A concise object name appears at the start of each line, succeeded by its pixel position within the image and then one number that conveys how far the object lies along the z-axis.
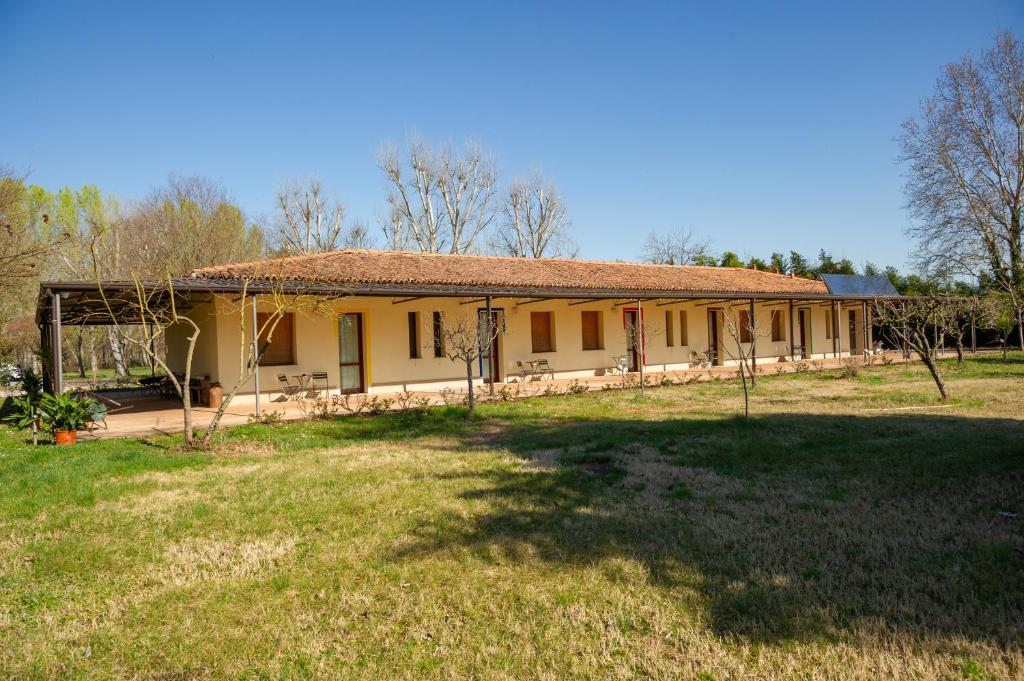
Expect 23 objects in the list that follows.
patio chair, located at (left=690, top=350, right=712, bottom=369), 21.47
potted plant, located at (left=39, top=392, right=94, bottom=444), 8.90
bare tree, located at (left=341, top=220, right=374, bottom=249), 35.09
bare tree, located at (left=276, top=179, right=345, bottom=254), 32.97
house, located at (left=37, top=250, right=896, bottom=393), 13.60
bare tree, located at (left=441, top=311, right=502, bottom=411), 12.34
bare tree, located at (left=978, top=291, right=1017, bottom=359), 19.09
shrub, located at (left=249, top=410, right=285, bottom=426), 10.71
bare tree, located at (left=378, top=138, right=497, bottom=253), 34.72
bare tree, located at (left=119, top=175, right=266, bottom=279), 27.17
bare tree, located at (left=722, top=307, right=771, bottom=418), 21.71
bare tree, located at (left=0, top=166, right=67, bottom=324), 15.02
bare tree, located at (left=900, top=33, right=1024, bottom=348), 26.78
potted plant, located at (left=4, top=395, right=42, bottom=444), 9.14
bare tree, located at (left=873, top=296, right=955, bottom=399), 11.87
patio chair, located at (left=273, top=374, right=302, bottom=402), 14.06
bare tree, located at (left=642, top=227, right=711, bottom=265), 43.06
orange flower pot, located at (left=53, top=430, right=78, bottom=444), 8.85
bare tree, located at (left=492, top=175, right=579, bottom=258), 38.19
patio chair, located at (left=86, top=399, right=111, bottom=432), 9.71
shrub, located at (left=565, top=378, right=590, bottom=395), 14.93
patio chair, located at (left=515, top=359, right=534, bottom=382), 17.66
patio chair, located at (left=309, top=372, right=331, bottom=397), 14.48
